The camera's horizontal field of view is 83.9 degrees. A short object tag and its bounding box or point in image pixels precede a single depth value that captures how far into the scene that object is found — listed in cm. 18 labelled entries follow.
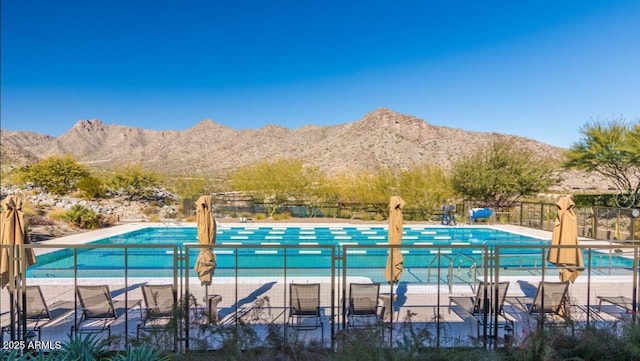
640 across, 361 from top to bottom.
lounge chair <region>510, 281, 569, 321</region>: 538
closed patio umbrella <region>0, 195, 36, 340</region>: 567
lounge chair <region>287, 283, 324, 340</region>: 545
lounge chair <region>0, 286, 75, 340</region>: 512
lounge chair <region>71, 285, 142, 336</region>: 521
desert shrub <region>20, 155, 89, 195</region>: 2323
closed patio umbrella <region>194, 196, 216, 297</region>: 691
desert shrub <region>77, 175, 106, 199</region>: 2250
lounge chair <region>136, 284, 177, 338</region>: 483
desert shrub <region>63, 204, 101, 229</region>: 1577
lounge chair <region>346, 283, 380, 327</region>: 532
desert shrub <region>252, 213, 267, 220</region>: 2051
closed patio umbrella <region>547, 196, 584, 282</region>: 587
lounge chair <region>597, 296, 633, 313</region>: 580
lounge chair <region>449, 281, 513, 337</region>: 470
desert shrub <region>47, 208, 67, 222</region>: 1618
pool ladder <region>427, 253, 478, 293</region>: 728
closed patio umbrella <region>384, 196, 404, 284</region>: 712
